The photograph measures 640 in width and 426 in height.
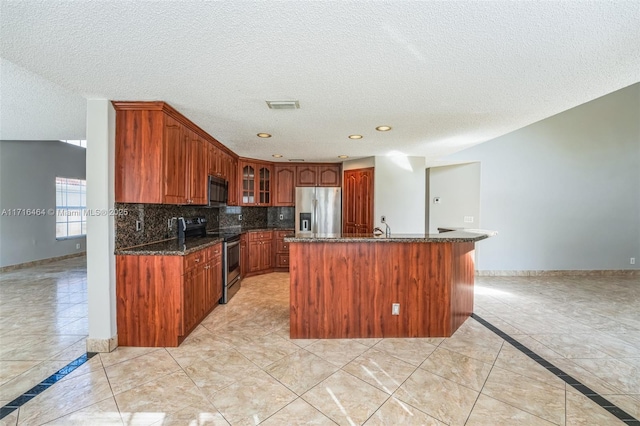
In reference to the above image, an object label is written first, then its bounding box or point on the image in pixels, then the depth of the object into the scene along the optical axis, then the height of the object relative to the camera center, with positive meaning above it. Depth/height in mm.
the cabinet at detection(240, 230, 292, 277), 5184 -865
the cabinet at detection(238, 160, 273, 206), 5504 +560
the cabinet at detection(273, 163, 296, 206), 5965 +541
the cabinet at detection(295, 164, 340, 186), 5934 +780
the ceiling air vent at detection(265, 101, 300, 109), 2490 +983
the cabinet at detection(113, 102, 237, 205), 2570 +553
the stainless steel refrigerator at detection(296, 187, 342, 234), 5715 +34
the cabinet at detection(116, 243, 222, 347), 2553 -849
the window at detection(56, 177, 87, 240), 6801 +19
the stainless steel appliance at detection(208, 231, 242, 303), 3801 -815
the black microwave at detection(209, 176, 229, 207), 3807 +279
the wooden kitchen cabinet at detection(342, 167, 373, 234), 5224 +175
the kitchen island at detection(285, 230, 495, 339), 2865 -816
